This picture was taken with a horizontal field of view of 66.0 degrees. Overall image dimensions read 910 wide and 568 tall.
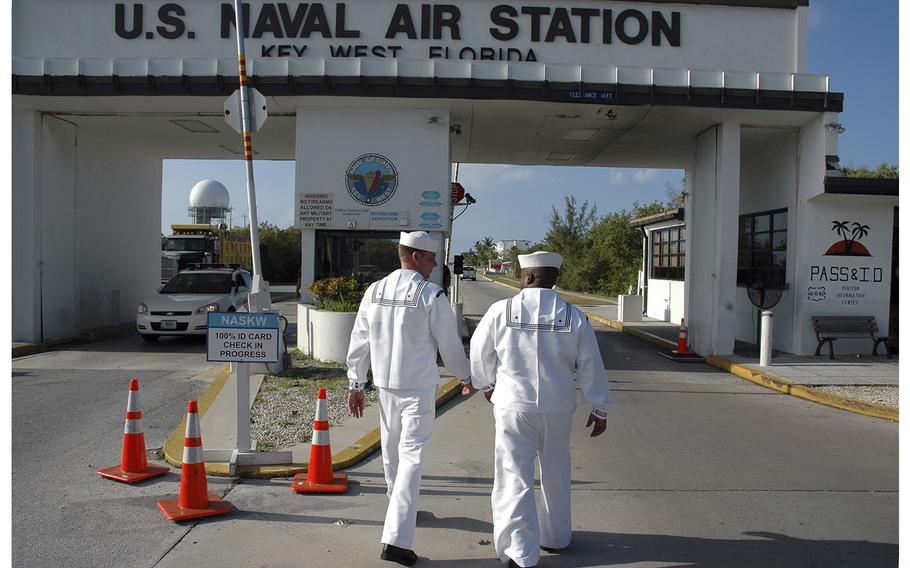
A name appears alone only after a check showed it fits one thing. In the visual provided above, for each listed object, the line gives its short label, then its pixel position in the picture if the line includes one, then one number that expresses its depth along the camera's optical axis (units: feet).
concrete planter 36.19
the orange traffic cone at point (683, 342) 45.29
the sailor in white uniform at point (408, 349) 14.15
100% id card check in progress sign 19.17
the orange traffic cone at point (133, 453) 18.70
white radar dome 150.82
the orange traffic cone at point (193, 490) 16.05
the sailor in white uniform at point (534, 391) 13.21
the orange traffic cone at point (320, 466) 17.60
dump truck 84.38
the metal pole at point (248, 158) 24.34
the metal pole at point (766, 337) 38.83
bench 42.83
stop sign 52.94
